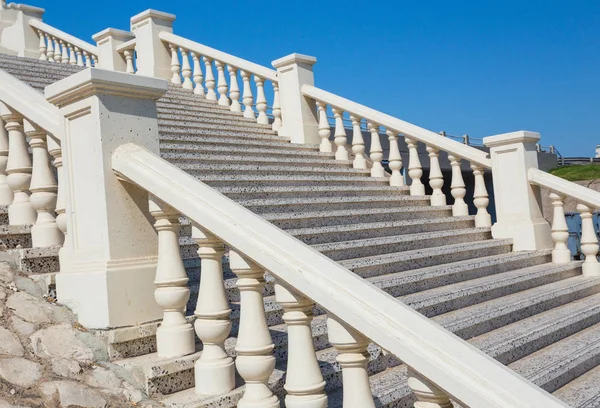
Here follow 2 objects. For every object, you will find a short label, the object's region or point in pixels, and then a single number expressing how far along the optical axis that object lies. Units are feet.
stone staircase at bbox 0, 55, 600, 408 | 11.06
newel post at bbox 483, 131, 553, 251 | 22.57
